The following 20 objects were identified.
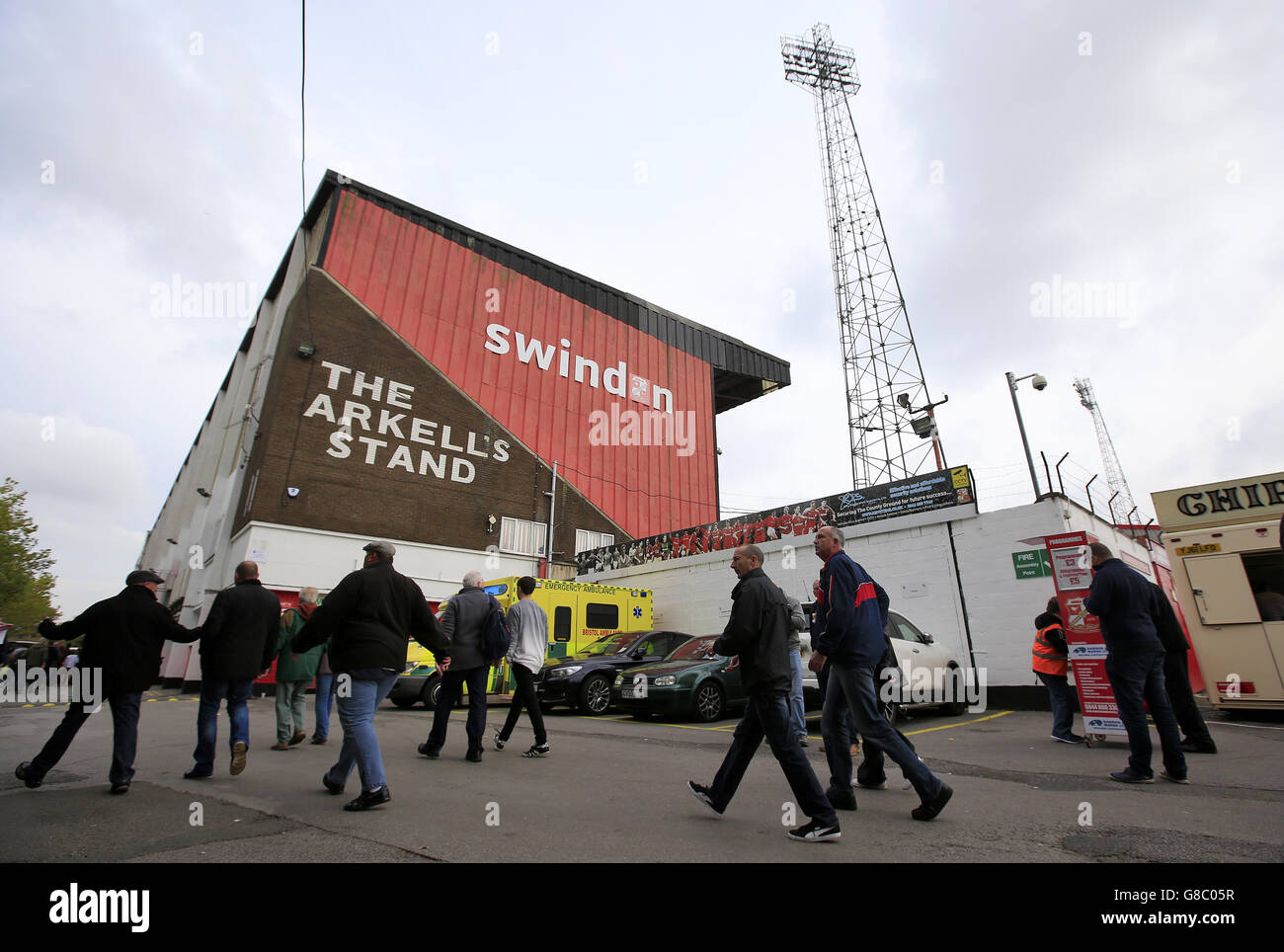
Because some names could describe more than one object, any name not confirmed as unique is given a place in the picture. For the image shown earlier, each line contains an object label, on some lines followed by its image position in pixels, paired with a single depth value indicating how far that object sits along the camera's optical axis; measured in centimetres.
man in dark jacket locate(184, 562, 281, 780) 516
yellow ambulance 1273
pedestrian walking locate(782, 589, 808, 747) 663
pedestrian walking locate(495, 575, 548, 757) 670
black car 1162
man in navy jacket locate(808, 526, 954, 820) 409
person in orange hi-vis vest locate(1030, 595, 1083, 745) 737
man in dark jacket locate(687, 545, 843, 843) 358
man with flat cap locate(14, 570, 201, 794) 452
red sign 696
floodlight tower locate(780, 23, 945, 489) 2409
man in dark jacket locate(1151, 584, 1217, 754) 587
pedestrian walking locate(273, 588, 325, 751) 702
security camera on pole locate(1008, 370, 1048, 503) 1281
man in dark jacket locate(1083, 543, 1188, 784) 494
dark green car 943
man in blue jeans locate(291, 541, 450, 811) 400
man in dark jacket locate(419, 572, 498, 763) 611
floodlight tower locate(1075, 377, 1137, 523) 6572
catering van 830
